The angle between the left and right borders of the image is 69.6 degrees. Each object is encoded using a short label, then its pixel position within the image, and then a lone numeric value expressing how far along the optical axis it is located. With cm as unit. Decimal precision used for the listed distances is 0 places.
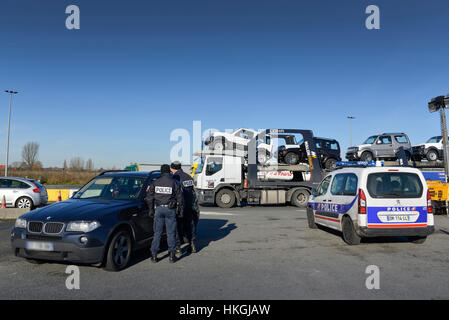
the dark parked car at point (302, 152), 1634
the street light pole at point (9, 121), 3533
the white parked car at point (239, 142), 1616
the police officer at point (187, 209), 671
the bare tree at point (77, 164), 9195
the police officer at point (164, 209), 567
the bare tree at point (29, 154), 7406
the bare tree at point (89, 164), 9586
